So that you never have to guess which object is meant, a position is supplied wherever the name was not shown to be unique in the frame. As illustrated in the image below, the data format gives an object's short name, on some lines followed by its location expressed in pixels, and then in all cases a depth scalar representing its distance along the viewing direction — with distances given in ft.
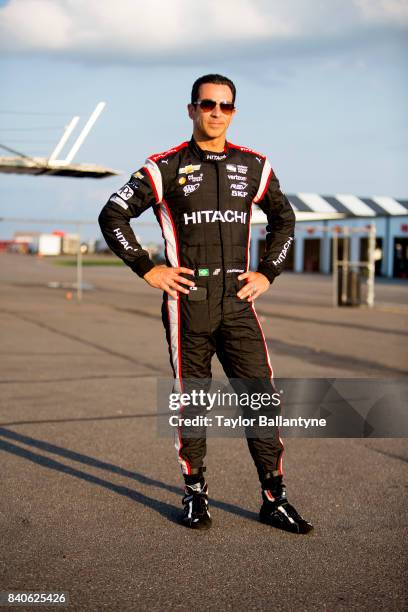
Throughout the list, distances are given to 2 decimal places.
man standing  12.14
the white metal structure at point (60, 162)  52.95
